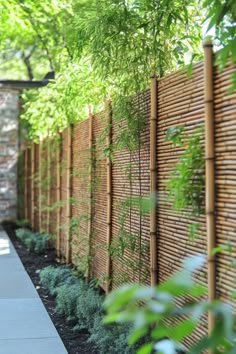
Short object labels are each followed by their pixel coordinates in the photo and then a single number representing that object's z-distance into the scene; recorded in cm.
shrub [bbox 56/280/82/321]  490
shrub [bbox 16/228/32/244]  1011
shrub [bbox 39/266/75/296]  593
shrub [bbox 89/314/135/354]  362
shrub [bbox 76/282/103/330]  447
